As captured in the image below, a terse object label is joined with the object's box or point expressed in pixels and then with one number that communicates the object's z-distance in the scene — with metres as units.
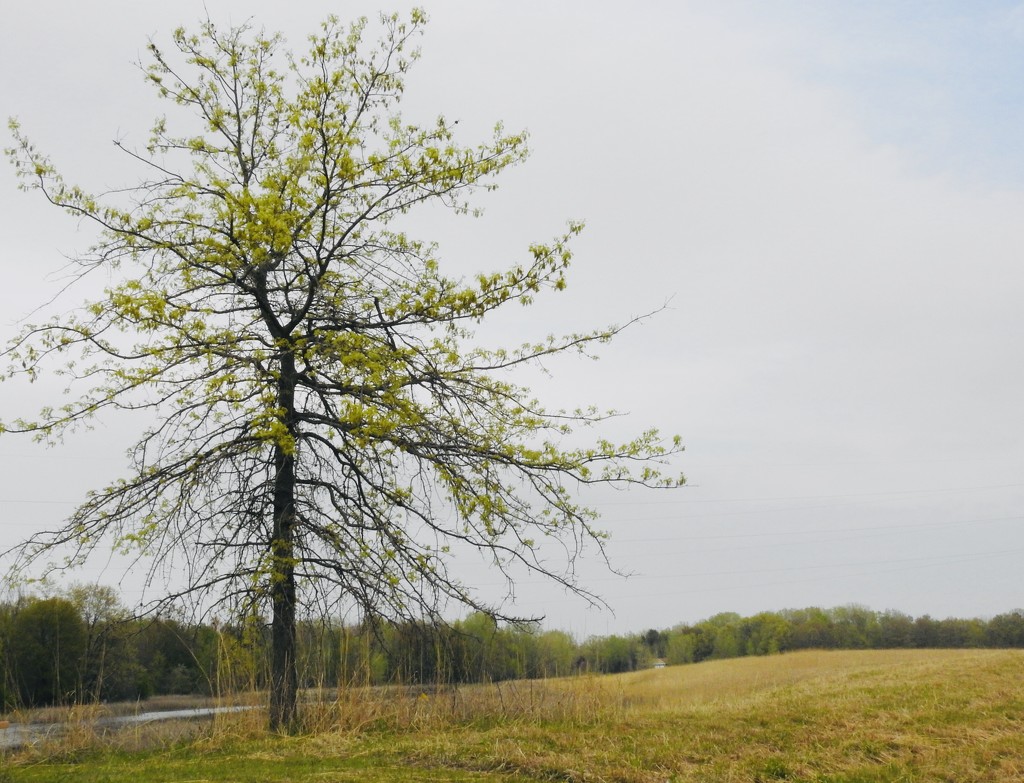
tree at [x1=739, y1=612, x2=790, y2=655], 52.72
